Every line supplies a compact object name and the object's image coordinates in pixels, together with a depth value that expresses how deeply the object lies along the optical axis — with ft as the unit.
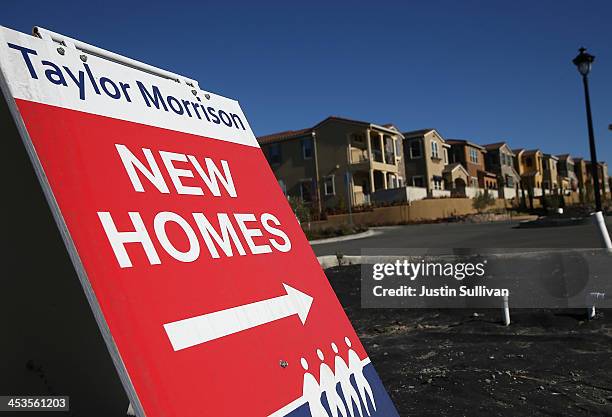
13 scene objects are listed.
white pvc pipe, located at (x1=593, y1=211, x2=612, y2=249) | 31.55
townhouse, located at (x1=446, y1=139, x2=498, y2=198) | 211.61
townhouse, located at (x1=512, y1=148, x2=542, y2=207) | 264.11
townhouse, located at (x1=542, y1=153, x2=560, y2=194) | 279.08
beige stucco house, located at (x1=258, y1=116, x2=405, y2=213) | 154.71
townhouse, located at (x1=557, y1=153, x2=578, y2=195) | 306.55
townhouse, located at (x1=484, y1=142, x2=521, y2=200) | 235.20
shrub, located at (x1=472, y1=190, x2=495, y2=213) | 153.58
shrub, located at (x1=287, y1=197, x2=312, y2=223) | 97.40
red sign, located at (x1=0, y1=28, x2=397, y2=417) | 5.44
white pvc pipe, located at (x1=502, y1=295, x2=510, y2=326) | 19.65
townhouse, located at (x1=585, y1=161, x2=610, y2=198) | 358.31
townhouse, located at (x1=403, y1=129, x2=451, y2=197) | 180.45
